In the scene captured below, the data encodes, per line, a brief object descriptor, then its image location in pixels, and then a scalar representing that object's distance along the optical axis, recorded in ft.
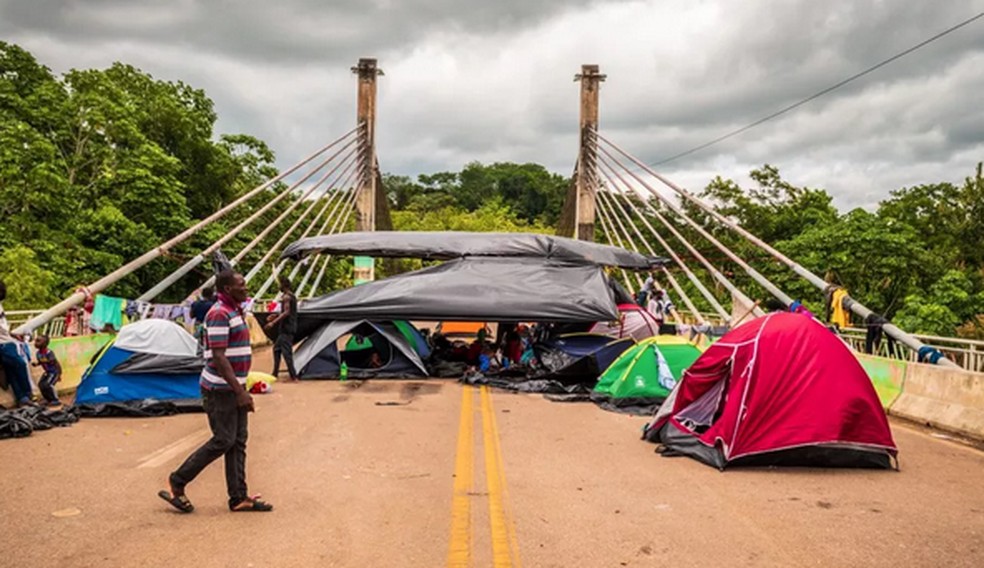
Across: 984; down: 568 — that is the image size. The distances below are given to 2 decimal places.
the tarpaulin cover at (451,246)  52.24
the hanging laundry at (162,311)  47.32
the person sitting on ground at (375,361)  47.33
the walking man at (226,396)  17.12
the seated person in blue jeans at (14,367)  29.14
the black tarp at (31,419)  25.27
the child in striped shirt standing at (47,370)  31.53
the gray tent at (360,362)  44.88
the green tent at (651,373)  34.76
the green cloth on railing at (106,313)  44.29
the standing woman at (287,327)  43.34
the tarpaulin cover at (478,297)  45.32
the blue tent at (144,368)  30.78
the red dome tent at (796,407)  22.56
